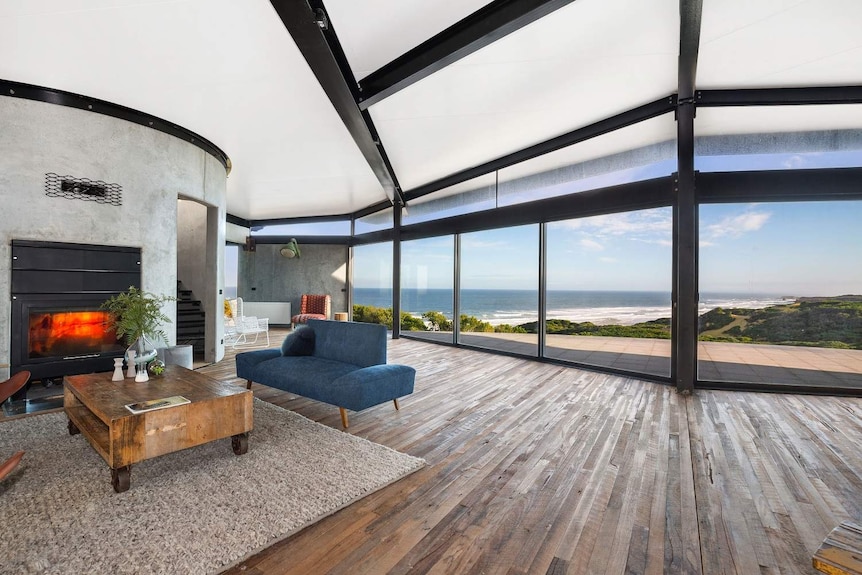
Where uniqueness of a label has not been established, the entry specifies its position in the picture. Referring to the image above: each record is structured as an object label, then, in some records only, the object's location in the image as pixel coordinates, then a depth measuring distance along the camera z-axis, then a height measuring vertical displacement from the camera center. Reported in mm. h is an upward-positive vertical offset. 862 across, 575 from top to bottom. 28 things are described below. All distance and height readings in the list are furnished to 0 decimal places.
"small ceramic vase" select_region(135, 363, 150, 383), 2859 -660
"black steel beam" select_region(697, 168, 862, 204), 4074 +1166
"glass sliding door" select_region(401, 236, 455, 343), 7641 +43
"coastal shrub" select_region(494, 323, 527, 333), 7988 -814
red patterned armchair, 9906 -433
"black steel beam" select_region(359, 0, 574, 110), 2680 +1954
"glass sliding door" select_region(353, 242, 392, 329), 9391 +146
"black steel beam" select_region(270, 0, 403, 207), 2537 +1813
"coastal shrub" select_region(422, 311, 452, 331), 7688 -646
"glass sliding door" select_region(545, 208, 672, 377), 5004 +102
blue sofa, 3139 -739
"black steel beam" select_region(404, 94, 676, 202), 4388 +2069
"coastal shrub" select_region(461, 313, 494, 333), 7407 -700
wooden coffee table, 2088 -791
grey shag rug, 1609 -1120
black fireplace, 3793 -198
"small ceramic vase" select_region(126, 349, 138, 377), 2968 -584
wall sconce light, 10055 +1004
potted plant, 2951 -315
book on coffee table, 2229 -705
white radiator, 10184 -595
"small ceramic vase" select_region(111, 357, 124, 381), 2904 -643
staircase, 6188 -648
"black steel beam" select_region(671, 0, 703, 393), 4191 +374
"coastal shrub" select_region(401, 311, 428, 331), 8453 -745
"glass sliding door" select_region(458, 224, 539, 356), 6927 +124
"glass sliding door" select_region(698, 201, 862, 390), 4195 -22
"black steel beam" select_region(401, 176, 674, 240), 4541 +1172
